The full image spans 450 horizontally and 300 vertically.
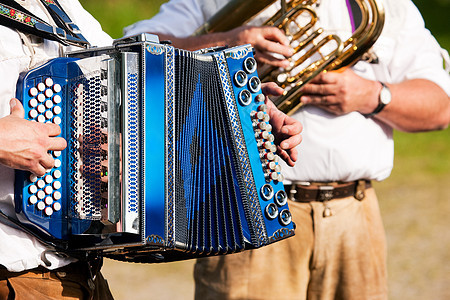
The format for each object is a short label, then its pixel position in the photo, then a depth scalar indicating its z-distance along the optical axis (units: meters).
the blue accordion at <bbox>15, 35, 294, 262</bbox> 4.09
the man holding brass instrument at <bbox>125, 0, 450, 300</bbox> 6.16
